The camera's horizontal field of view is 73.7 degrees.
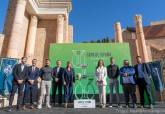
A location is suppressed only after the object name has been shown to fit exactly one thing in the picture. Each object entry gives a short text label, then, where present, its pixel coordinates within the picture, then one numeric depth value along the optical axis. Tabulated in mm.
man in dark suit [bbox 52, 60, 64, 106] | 4429
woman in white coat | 4098
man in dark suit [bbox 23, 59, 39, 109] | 4167
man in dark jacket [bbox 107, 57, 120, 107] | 4293
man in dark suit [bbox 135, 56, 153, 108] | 3995
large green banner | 5823
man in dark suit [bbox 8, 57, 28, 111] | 3874
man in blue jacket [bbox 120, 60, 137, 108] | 4085
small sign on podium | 3914
